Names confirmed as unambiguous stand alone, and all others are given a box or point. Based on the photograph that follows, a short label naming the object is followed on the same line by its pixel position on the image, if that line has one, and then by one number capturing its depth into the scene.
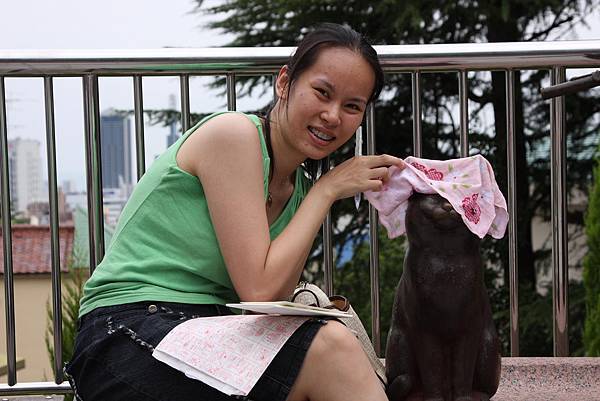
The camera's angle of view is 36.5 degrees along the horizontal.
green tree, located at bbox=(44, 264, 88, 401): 4.34
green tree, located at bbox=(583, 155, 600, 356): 4.48
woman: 1.91
